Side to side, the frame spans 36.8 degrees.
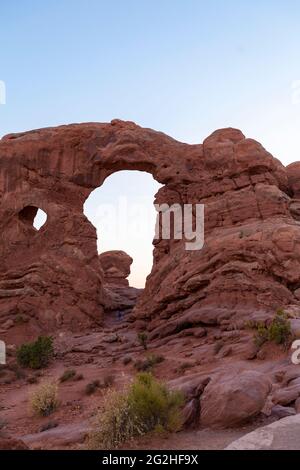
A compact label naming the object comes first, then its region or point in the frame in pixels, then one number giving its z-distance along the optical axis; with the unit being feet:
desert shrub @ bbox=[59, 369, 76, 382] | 51.62
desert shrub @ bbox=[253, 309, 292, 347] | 43.52
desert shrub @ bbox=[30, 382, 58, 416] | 38.63
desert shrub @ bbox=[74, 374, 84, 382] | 51.53
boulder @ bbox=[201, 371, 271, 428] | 25.35
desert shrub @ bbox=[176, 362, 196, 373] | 46.57
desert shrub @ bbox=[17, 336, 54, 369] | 60.59
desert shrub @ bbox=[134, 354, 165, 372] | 50.61
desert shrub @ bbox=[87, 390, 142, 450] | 23.89
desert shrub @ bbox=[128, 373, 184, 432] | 24.89
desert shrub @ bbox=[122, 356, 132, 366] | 56.41
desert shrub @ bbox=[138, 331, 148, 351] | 62.07
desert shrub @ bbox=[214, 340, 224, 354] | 49.60
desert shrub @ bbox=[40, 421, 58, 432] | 33.44
